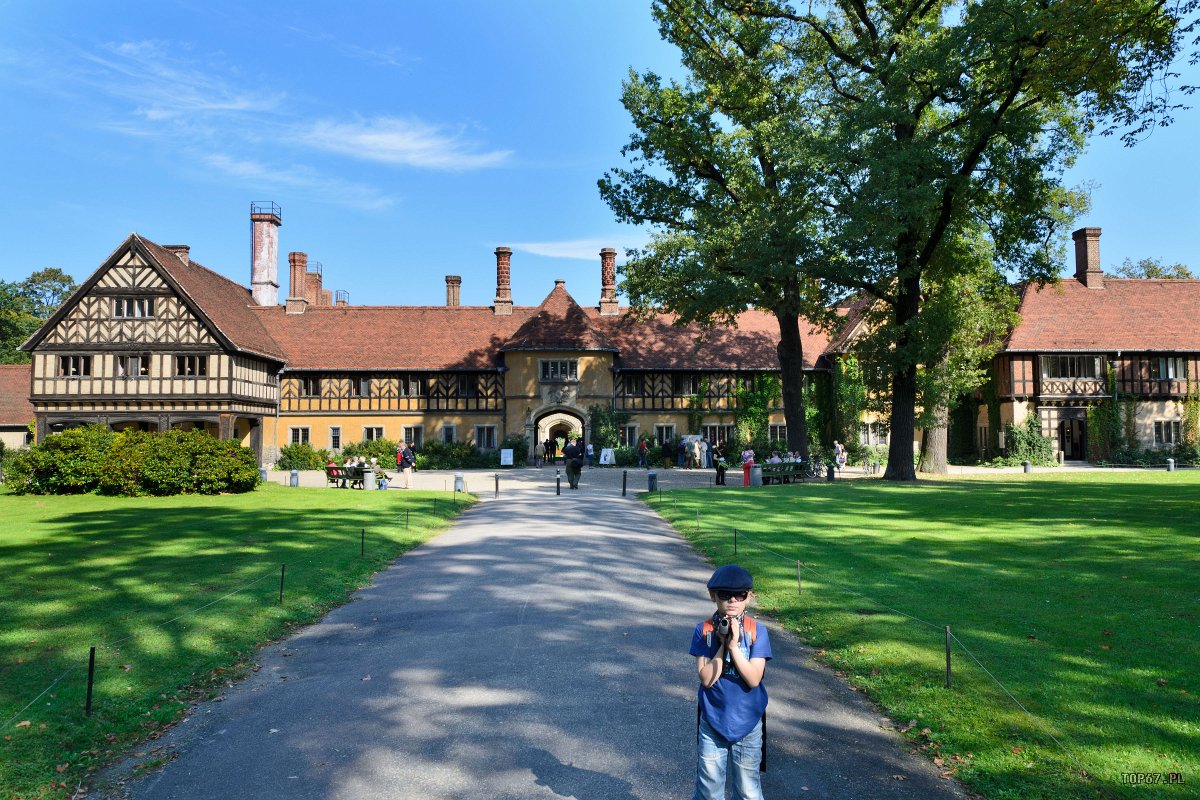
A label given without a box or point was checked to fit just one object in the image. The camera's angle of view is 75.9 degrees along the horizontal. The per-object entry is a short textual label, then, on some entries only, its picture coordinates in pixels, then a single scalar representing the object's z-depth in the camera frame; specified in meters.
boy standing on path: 4.07
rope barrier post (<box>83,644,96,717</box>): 6.03
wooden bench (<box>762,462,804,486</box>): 27.89
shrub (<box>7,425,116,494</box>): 24.44
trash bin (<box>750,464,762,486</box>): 30.06
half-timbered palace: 37.03
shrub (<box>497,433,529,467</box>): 41.34
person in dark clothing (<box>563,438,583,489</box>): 26.47
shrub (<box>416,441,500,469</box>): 40.38
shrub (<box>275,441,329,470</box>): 40.53
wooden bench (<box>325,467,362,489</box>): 27.55
